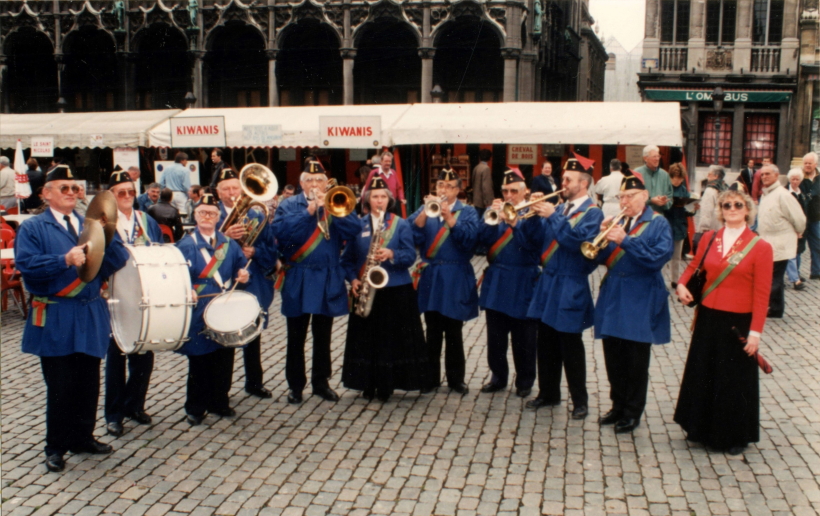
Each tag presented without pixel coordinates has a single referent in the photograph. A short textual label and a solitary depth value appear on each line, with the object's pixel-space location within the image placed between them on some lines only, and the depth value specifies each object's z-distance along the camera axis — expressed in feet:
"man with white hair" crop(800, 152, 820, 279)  39.06
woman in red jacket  17.47
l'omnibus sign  86.02
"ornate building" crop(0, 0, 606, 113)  77.30
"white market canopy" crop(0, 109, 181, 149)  59.82
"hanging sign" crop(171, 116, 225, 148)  52.65
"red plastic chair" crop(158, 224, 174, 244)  36.27
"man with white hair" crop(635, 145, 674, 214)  36.19
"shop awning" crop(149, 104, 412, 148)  55.06
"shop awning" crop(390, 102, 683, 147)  47.96
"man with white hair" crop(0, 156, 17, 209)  47.37
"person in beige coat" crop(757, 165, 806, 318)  32.17
